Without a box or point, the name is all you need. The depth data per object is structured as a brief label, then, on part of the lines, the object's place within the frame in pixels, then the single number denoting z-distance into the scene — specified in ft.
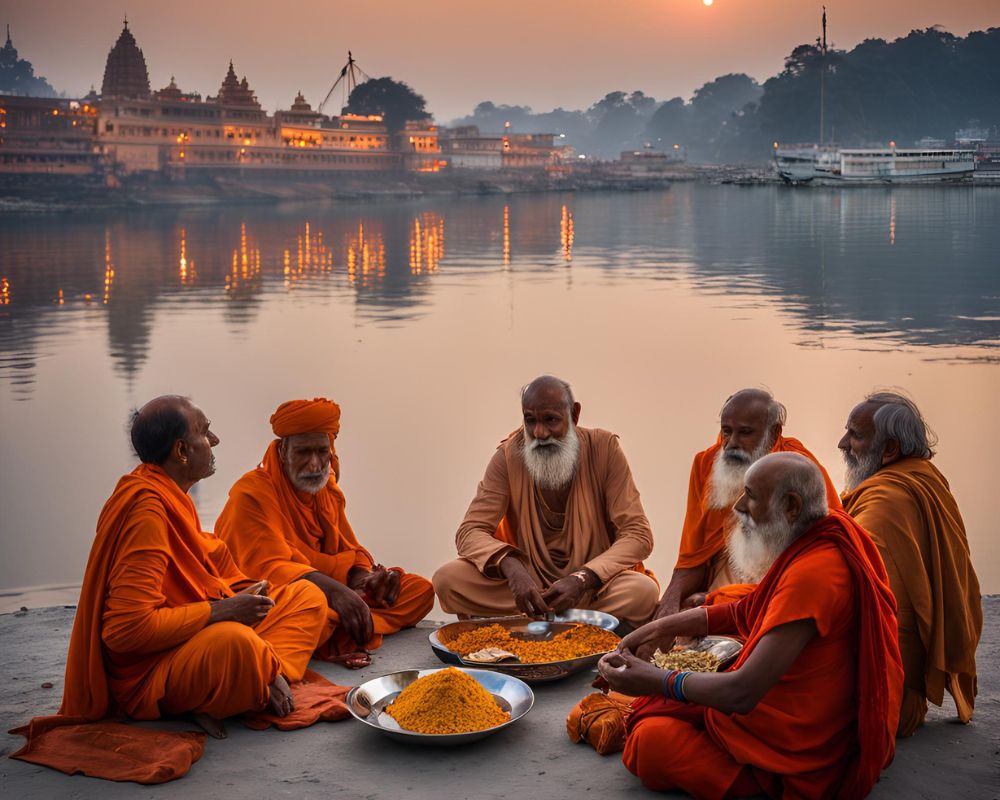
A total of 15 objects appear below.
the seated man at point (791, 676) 6.82
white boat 160.97
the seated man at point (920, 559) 8.38
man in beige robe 11.46
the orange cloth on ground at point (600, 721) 8.34
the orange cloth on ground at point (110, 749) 8.14
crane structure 237.25
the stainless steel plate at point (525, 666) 9.91
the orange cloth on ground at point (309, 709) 9.05
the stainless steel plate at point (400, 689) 8.48
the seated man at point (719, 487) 10.62
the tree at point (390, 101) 224.74
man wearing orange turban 11.10
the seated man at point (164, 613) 8.57
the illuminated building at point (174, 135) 150.00
